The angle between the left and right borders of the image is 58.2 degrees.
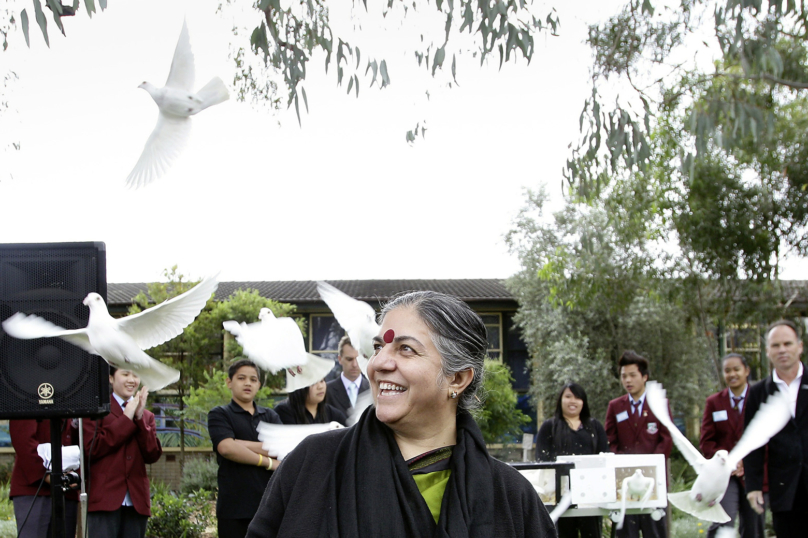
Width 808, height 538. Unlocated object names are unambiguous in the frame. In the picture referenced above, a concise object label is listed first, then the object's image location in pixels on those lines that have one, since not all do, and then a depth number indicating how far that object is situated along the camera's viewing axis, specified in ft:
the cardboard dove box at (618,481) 12.75
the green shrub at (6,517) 22.20
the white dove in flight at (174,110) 12.15
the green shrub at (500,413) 41.50
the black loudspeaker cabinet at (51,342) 10.23
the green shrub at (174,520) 22.12
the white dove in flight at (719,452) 11.87
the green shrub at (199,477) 30.09
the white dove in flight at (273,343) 13.38
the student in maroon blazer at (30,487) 12.98
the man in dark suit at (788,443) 13.67
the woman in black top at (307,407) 14.39
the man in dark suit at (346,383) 16.21
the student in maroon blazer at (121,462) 13.06
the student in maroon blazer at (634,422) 19.17
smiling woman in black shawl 5.28
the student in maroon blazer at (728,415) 18.31
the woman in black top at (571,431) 18.11
